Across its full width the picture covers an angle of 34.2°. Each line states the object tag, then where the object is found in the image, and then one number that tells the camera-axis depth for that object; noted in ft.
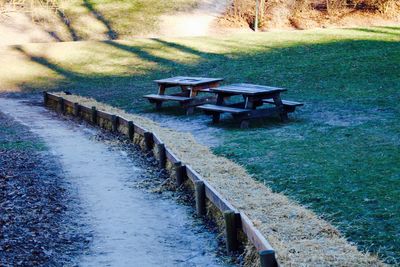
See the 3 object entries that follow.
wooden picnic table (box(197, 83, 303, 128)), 50.88
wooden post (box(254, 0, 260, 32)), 121.29
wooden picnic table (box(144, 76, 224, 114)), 61.31
